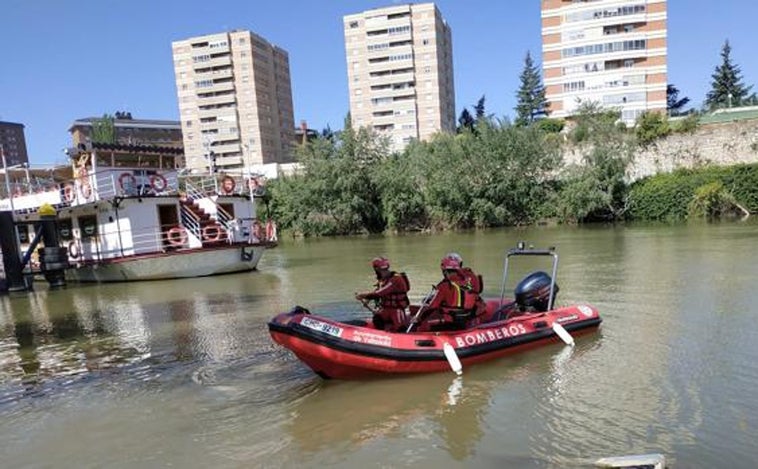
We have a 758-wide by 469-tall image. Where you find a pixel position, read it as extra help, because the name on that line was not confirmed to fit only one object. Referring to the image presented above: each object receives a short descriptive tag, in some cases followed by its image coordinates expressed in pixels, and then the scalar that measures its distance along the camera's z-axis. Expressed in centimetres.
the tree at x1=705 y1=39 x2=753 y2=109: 6675
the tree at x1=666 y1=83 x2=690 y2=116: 7444
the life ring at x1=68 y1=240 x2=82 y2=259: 1997
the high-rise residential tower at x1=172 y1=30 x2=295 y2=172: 9006
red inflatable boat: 678
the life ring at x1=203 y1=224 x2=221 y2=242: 1910
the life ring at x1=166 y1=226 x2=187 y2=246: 1845
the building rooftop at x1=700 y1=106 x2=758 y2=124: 3547
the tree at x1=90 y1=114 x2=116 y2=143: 7244
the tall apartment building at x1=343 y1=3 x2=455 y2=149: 8419
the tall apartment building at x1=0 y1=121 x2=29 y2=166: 13880
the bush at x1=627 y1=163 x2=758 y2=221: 3106
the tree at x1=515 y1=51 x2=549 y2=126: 6931
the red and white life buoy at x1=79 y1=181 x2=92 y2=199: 1861
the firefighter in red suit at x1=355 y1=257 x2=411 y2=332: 733
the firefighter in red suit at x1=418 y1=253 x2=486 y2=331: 750
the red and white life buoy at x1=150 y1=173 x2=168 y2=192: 1905
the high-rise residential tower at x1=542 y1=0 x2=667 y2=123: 5853
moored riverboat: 1847
